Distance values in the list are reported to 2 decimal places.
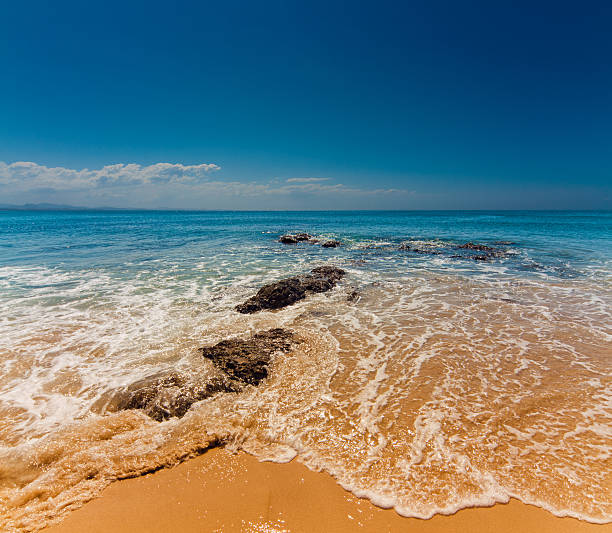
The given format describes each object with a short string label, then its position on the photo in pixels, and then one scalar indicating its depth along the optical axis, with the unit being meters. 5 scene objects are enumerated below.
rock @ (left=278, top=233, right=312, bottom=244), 28.44
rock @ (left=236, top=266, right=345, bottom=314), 9.52
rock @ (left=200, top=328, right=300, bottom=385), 5.58
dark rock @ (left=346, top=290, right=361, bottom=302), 10.51
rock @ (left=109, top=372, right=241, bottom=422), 4.66
